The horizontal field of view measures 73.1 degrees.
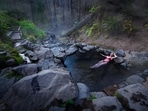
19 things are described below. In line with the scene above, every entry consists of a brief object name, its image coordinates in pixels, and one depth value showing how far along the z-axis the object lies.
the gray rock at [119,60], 4.74
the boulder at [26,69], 3.12
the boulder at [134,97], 2.46
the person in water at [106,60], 4.51
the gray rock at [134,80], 3.56
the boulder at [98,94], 2.83
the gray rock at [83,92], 2.66
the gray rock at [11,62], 3.45
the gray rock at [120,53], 5.19
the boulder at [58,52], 5.16
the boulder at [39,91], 2.34
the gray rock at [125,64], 4.55
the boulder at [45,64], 4.19
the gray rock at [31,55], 4.56
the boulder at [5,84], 2.67
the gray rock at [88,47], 5.87
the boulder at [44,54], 4.92
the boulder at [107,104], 2.42
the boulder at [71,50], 5.62
